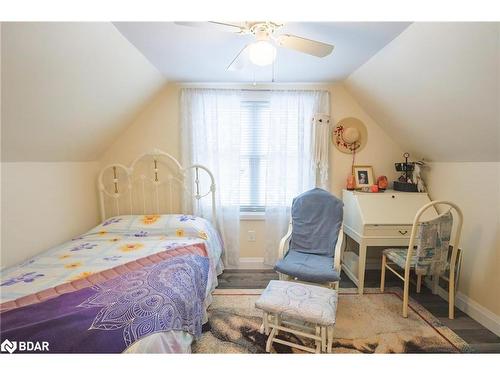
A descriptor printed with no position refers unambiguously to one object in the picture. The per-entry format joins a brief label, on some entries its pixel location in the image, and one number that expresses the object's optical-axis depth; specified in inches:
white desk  90.1
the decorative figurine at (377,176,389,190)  107.3
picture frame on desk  109.9
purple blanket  38.6
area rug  64.5
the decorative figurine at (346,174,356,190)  108.4
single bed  45.3
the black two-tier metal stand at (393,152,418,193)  102.1
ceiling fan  51.4
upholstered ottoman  56.6
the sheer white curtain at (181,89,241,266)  105.8
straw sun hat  109.1
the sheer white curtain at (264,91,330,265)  106.0
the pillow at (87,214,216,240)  92.4
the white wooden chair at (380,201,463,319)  71.4
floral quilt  58.2
